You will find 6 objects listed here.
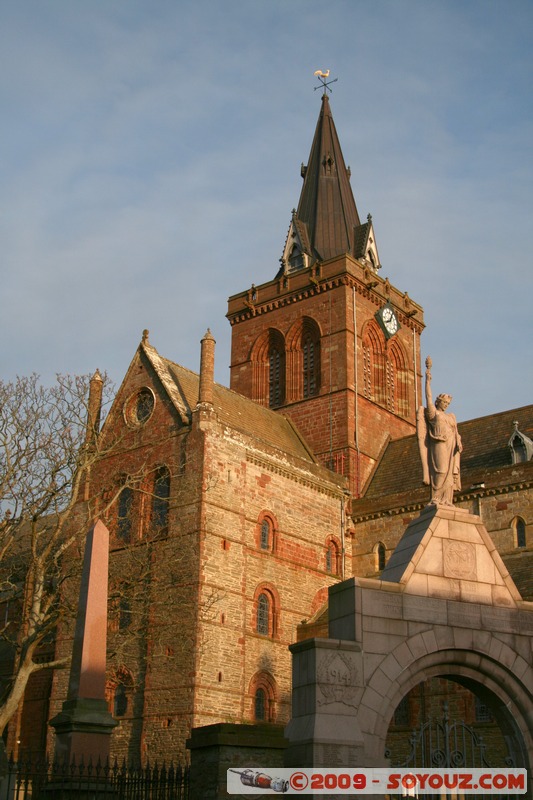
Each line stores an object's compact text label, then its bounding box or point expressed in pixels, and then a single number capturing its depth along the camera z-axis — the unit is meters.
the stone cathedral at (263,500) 30.16
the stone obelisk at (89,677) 15.40
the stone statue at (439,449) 16.30
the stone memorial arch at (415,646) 13.91
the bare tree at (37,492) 23.04
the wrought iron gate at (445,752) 14.20
